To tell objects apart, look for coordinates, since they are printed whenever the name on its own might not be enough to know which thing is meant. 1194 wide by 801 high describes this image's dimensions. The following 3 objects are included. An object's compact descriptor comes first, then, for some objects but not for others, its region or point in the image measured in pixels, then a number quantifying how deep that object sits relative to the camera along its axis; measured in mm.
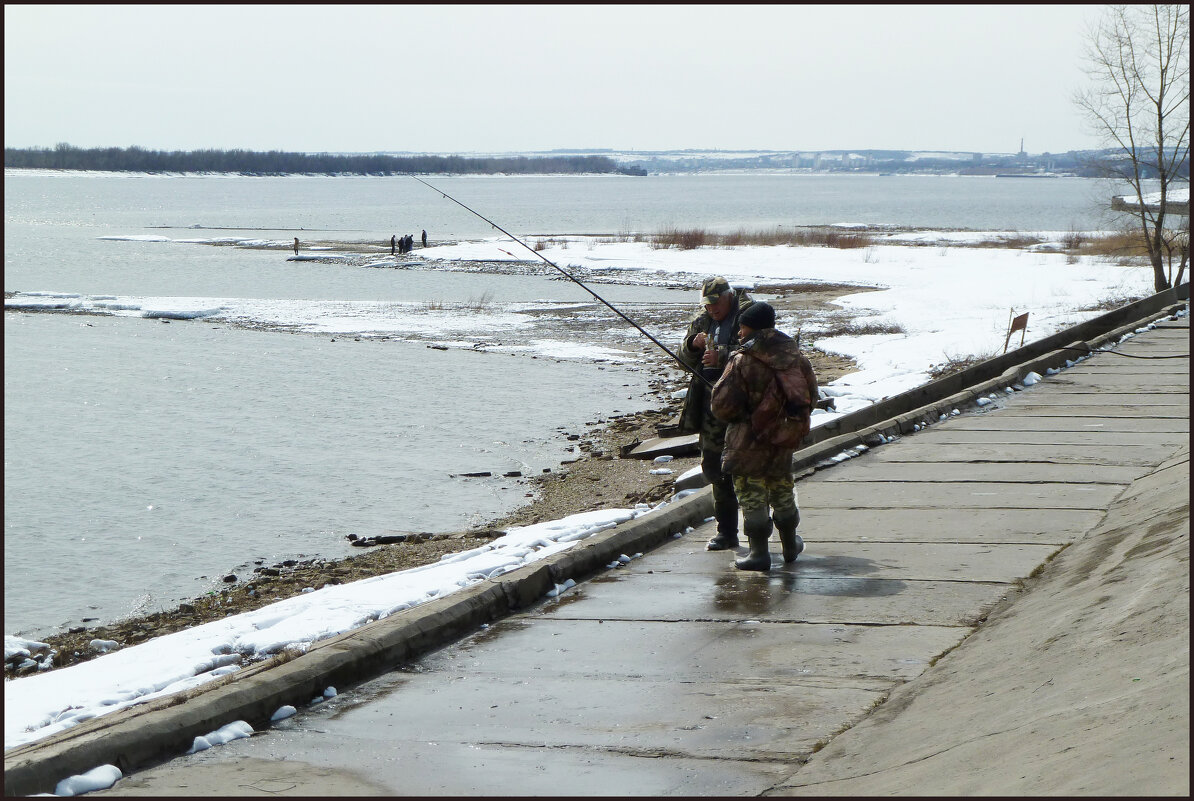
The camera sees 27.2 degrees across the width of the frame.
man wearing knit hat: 15234
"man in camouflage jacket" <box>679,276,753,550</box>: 16343
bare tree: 64130
